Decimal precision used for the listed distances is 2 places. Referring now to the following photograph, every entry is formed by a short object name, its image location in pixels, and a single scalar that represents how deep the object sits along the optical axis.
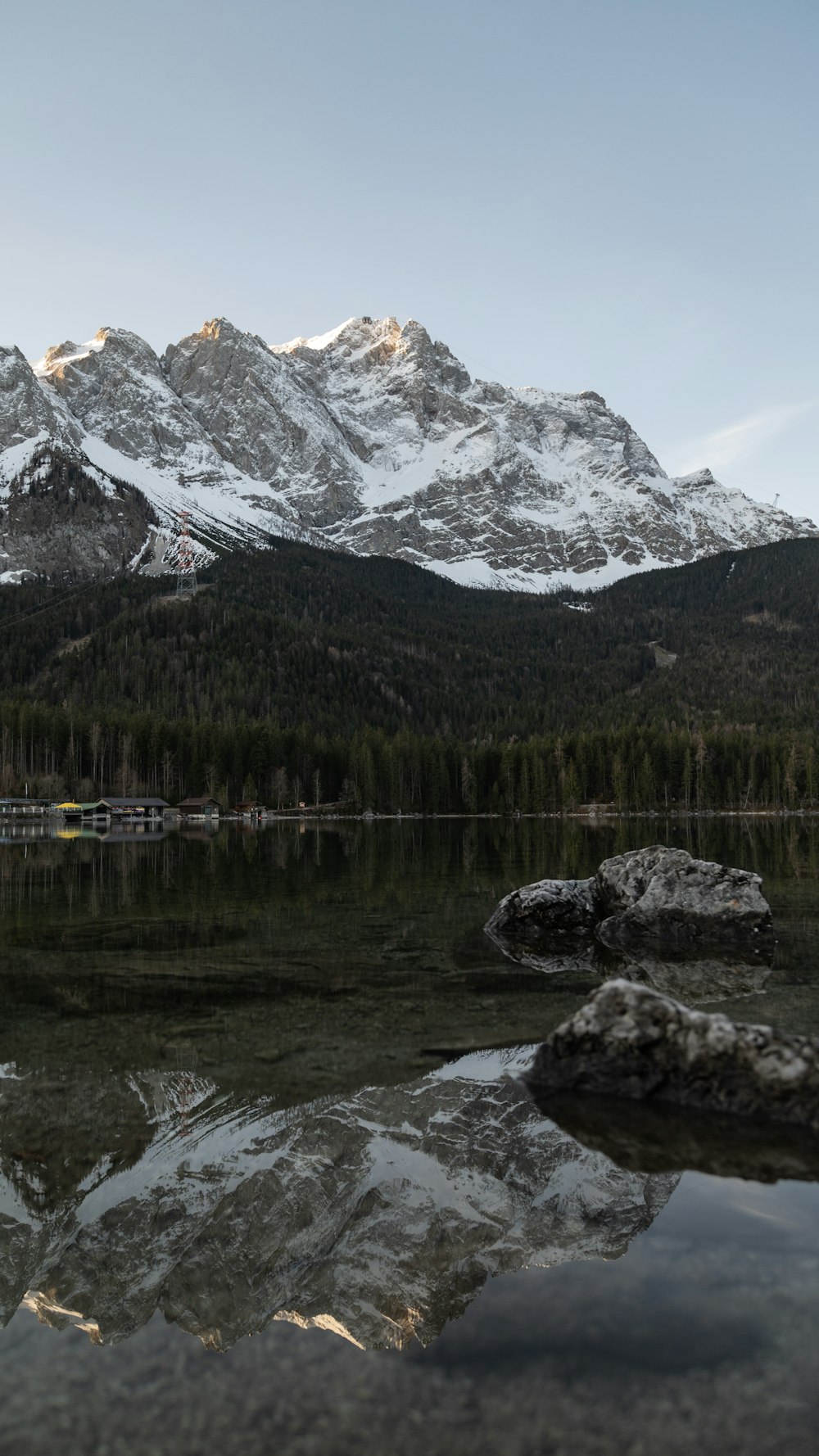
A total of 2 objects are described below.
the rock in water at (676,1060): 10.57
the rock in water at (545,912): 25.02
